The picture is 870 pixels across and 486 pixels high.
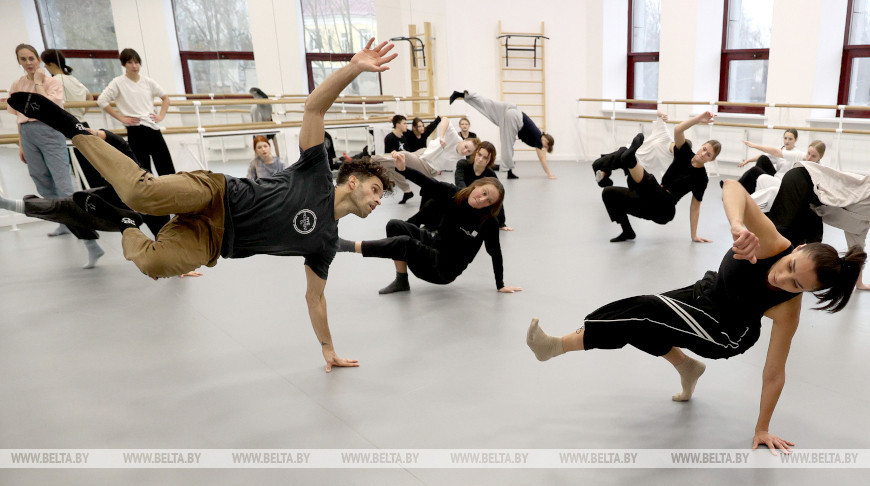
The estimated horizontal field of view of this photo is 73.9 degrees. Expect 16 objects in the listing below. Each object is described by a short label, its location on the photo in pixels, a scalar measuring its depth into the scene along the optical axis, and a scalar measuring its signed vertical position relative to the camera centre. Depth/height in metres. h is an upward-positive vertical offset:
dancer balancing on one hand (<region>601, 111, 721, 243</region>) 4.84 -0.90
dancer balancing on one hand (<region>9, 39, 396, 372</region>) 2.18 -0.37
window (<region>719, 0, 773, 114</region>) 8.18 +0.35
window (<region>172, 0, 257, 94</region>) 7.48 +0.82
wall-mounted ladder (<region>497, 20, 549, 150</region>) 9.88 +0.31
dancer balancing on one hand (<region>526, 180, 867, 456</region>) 1.77 -0.78
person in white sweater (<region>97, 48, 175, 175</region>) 5.15 +0.02
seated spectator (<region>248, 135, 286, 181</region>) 5.14 -0.50
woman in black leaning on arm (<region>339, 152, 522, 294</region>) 3.50 -0.87
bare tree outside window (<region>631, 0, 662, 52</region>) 9.52 +0.93
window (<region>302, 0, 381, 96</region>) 8.80 +1.06
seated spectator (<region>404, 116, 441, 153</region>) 8.01 -0.53
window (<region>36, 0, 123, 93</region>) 6.24 +0.87
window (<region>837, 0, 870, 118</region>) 7.11 +0.13
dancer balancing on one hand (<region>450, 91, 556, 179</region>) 7.26 -0.41
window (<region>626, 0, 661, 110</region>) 9.59 +0.55
